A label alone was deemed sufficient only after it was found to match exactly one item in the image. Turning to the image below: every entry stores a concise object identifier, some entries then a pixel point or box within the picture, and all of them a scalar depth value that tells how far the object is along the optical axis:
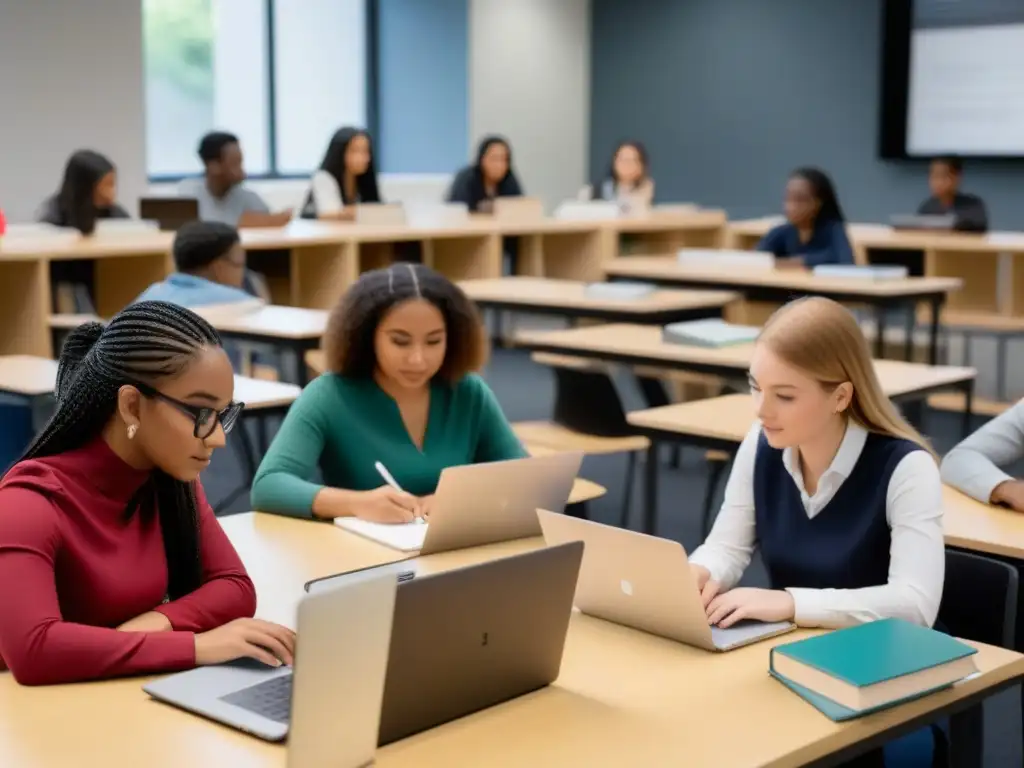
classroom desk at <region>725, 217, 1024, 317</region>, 7.70
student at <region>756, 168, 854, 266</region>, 6.91
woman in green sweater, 2.80
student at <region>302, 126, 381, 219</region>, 8.33
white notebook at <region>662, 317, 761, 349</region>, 4.62
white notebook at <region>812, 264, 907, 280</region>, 6.31
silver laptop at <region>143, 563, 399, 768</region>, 1.32
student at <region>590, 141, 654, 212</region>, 9.34
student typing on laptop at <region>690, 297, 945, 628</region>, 2.07
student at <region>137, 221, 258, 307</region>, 4.83
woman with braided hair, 1.69
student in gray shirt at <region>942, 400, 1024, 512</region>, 2.74
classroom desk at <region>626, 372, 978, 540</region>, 3.45
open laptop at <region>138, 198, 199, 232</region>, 7.09
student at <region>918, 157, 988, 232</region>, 8.52
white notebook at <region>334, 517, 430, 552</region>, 2.39
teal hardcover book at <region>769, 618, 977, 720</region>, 1.63
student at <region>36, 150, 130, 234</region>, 6.60
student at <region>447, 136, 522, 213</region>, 8.98
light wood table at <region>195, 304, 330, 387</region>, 4.72
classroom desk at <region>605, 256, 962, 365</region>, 6.14
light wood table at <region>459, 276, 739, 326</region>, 5.76
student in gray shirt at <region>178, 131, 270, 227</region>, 7.84
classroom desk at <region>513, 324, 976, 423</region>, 4.20
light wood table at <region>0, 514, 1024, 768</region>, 1.51
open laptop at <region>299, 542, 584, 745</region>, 1.50
